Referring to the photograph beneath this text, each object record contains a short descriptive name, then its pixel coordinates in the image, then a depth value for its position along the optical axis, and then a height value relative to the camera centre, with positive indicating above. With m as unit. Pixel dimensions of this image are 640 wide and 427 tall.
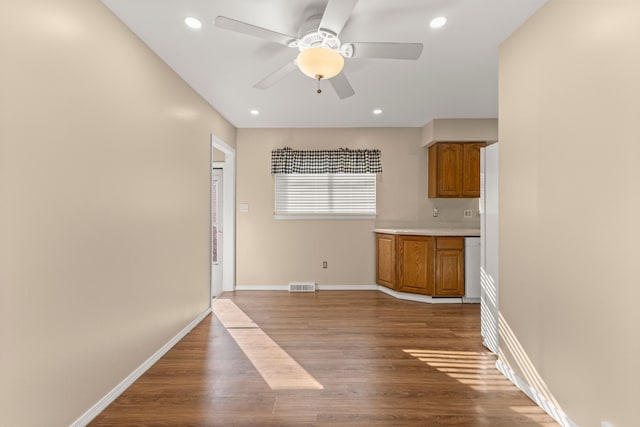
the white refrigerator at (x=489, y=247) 2.66 -0.26
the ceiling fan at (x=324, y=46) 1.78 +1.08
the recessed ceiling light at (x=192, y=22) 2.09 +1.32
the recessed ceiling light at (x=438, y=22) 2.08 +1.33
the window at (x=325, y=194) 4.89 +0.37
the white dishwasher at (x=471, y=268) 4.17 -0.67
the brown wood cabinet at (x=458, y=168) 4.59 +0.73
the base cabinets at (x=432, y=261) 4.17 -0.59
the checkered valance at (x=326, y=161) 4.82 +0.87
